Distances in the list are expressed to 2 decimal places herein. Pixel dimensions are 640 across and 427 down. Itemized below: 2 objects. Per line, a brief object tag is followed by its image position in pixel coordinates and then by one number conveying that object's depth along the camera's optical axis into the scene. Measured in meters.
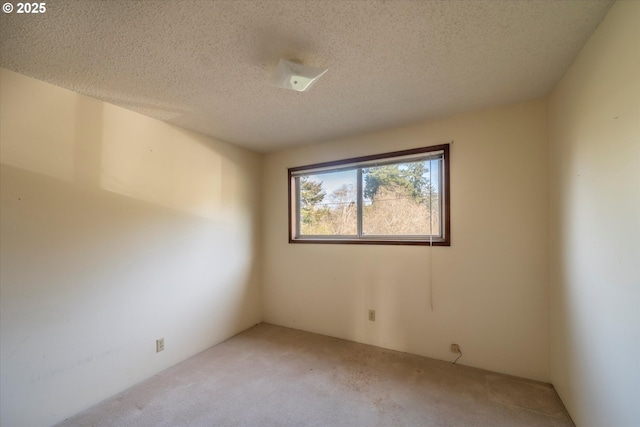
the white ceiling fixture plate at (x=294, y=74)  1.49
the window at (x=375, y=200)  2.56
